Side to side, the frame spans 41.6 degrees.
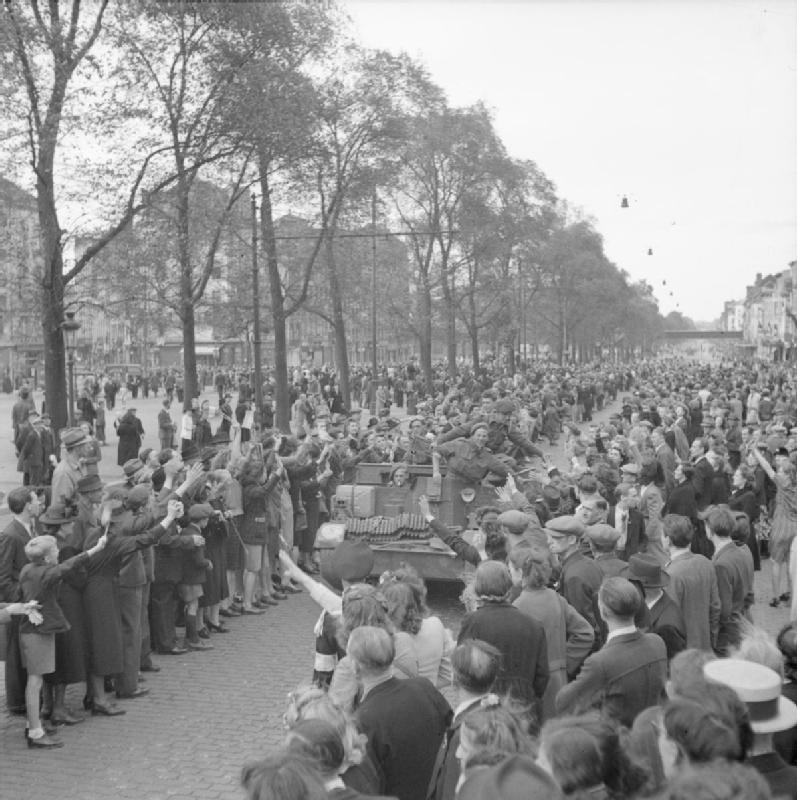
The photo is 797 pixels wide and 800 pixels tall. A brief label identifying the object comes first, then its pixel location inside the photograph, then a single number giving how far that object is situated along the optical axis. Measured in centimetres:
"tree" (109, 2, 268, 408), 2352
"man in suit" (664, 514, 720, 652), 726
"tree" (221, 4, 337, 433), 2397
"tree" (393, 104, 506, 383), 4819
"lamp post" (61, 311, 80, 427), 2444
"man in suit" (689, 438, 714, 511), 1361
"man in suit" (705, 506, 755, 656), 755
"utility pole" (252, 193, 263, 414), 2774
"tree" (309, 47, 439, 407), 3447
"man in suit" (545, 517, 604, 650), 725
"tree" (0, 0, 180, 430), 1988
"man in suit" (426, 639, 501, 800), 461
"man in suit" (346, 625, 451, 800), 475
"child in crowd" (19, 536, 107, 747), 782
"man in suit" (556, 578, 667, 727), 531
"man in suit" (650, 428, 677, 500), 1524
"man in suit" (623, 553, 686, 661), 647
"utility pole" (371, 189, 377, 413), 4084
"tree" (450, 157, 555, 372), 5000
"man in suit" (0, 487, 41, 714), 808
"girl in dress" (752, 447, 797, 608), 1201
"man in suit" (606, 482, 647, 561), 998
